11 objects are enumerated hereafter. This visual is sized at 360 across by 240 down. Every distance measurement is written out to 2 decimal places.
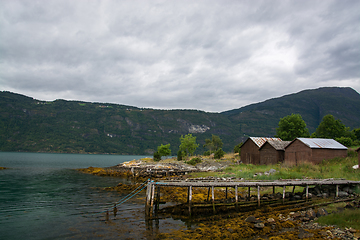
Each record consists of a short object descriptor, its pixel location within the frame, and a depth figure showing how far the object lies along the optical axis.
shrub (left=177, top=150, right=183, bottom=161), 72.20
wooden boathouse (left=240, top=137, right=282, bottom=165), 45.06
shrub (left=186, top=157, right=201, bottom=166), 56.71
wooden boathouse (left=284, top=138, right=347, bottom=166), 33.00
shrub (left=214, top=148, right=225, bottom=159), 63.47
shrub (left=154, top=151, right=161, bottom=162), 76.94
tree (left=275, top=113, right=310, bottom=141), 61.28
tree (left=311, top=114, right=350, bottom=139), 66.00
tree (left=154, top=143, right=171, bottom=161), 77.59
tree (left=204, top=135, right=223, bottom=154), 95.31
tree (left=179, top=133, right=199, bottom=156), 80.88
